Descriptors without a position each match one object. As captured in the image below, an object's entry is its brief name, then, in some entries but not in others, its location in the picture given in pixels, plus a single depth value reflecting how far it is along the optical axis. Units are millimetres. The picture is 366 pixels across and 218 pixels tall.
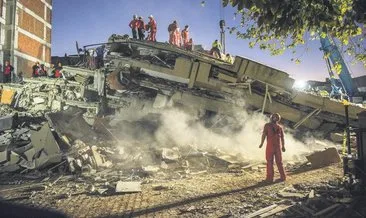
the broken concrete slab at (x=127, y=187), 7867
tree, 4848
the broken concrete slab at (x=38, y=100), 20828
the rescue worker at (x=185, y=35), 18267
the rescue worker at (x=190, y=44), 16441
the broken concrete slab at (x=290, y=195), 6877
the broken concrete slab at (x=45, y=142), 11086
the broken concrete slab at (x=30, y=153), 10788
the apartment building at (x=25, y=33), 31312
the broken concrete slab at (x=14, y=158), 10773
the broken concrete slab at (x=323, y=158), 10164
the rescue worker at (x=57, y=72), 22438
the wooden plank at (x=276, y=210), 5879
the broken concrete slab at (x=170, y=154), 10903
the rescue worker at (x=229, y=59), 14862
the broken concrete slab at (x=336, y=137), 13869
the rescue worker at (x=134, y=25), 16281
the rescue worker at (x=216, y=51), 15641
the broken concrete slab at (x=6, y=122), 15188
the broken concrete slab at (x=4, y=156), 10898
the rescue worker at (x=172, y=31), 17492
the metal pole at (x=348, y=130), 6627
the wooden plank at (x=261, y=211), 5895
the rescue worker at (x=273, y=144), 8562
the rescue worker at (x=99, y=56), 15102
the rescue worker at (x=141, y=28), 16236
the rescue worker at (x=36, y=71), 25375
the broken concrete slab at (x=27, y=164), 10398
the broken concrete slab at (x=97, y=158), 10508
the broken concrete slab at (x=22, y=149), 11145
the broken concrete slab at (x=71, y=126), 13103
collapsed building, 13562
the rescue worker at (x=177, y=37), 17544
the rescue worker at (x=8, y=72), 26562
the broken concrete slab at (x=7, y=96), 22500
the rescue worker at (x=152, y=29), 16734
